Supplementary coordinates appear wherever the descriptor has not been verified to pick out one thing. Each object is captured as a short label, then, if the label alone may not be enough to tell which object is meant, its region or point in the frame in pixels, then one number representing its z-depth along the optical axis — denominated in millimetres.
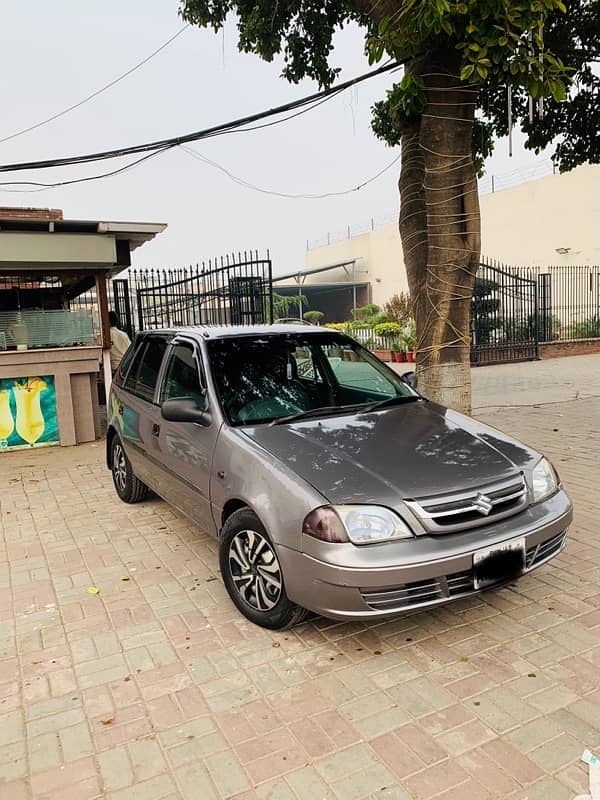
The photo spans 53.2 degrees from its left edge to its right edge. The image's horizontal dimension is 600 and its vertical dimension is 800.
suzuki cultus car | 2705
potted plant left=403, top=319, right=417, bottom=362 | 17500
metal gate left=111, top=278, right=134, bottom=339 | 11383
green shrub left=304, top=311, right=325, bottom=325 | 34344
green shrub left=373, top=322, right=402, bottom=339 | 19562
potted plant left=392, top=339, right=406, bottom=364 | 17969
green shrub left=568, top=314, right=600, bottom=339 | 19531
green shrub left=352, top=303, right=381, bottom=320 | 32500
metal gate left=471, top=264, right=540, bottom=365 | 16562
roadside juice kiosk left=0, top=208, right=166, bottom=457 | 7344
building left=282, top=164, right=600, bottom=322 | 21266
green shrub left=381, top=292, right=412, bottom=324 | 24281
